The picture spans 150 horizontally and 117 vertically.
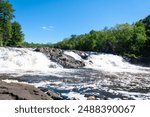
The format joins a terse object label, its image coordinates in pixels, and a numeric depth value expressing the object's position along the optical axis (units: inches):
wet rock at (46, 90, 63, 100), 259.1
